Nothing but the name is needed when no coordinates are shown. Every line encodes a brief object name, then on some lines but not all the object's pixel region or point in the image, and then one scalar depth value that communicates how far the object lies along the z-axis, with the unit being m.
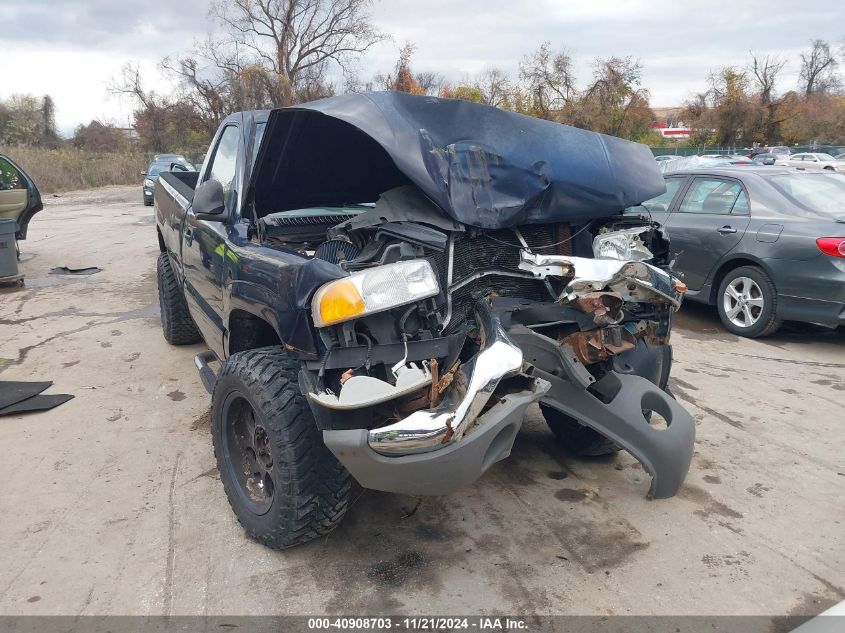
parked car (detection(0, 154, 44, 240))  9.75
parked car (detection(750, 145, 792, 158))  38.06
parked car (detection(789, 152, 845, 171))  27.98
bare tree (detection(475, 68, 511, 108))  37.28
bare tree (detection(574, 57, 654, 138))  36.53
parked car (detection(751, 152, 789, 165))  29.77
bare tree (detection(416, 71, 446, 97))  39.81
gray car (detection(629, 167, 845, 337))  6.07
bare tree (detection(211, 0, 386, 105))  36.66
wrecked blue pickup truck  2.54
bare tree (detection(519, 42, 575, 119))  37.09
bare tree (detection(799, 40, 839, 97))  59.78
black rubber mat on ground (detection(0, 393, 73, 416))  4.66
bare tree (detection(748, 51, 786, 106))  46.72
